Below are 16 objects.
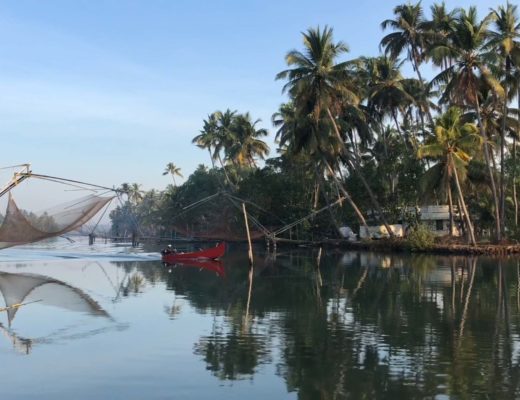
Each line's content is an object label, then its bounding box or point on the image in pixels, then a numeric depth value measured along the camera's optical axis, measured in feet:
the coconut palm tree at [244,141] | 212.64
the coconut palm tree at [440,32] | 118.73
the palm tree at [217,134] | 218.59
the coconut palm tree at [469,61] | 117.50
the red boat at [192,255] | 117.70
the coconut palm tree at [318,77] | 131.44
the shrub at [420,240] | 133.08
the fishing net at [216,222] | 197.98
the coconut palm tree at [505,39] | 117.50
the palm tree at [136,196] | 390.01
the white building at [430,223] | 157.69
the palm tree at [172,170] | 345.31
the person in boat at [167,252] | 119.14
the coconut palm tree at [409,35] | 142.51
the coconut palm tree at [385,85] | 148.36
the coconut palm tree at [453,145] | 119.03
